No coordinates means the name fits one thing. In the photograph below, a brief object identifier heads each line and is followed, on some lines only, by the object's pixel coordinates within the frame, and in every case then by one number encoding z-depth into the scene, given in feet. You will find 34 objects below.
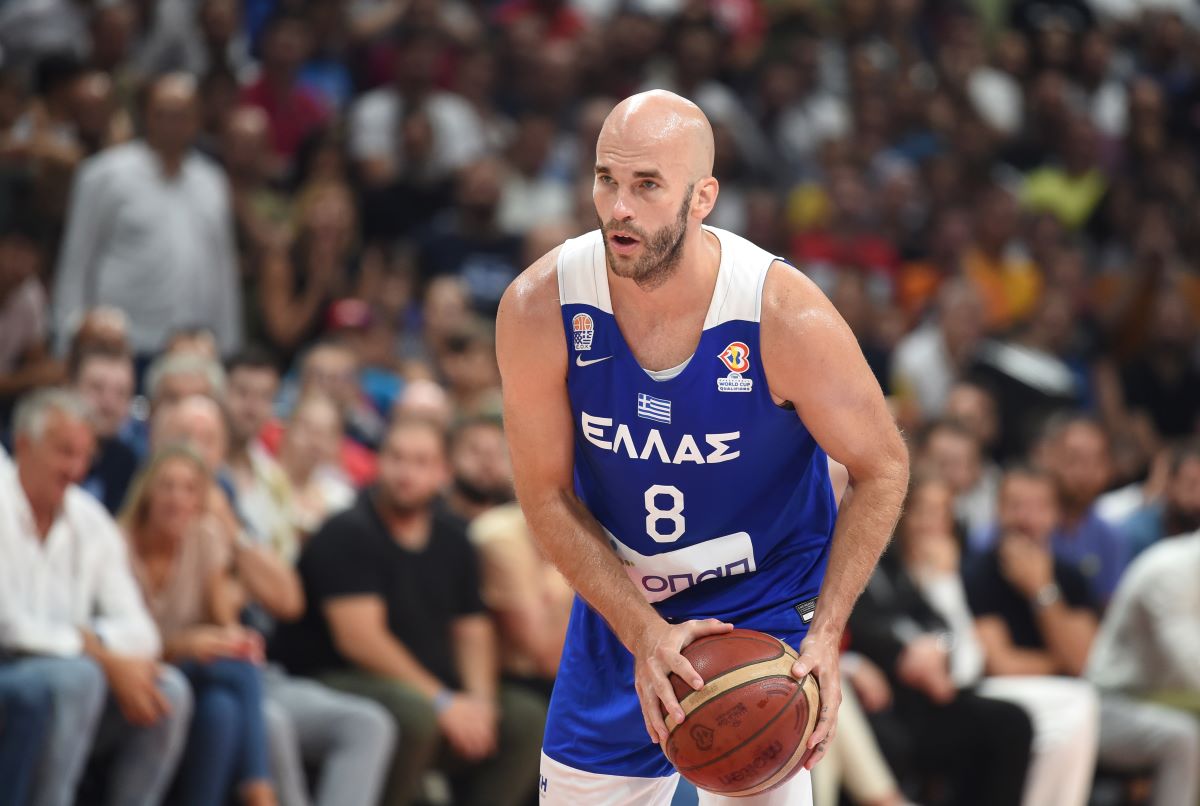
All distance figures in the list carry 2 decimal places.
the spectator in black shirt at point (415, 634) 45.44
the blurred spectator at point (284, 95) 69.92
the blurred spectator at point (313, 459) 50.84
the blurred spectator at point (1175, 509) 60.34
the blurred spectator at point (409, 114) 71.31
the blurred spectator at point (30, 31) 65.67
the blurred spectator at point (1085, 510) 60.03
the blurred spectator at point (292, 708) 43.70
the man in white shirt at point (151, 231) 57.41
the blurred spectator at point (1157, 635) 53.78
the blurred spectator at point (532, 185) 72.79
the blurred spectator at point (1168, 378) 78.02
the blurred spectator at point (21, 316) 53.16
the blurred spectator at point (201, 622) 41.45
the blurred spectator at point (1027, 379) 71.56
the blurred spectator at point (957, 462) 60.18
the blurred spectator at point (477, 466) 51.37
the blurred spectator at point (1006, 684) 52.08
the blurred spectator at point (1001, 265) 79.41
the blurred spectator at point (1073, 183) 87.76
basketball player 25.66
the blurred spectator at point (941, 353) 70.74
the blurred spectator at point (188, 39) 69.21
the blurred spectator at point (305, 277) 61.87
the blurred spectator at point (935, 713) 51.06
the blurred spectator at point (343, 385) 56.54
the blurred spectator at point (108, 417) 46.85
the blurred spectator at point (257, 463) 48.26
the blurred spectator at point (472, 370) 60.29
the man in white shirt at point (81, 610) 39.29
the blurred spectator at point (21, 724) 37.88
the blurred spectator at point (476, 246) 68.64
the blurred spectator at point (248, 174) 62.49
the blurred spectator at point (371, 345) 62.13
